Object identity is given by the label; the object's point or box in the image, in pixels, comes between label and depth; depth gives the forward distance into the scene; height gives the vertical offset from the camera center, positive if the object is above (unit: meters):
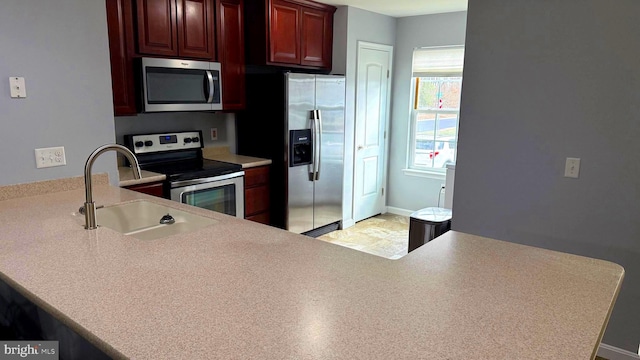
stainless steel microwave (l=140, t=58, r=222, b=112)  3.17 +0.15
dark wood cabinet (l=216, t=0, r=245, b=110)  3.65 +0.47
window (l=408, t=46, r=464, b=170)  4.75 +0.04
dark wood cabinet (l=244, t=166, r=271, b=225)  3.83 -0.77
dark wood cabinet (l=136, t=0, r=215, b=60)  3.14 +0.57
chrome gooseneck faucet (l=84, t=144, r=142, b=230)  1.60 -0.27
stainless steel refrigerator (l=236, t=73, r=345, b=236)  3.87 -0.29
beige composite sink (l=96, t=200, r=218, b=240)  1.98 -0.53
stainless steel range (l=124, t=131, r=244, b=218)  3.24 -0.49
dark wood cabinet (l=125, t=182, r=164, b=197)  2.98 -0.57
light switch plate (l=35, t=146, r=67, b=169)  2.21 -0.27
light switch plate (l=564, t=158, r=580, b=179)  2.37 -0.29
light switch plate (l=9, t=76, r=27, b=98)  2.06 +0.07
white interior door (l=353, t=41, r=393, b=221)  4.74 -0.19
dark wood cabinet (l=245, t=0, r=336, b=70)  3.82 +0.68
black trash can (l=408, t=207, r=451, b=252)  3.41 -0.89
